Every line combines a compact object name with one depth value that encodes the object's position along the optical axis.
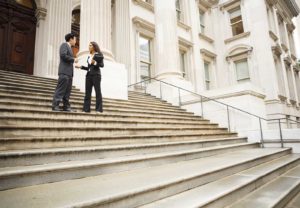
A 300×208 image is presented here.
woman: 5.11
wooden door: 9.00
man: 4.57
